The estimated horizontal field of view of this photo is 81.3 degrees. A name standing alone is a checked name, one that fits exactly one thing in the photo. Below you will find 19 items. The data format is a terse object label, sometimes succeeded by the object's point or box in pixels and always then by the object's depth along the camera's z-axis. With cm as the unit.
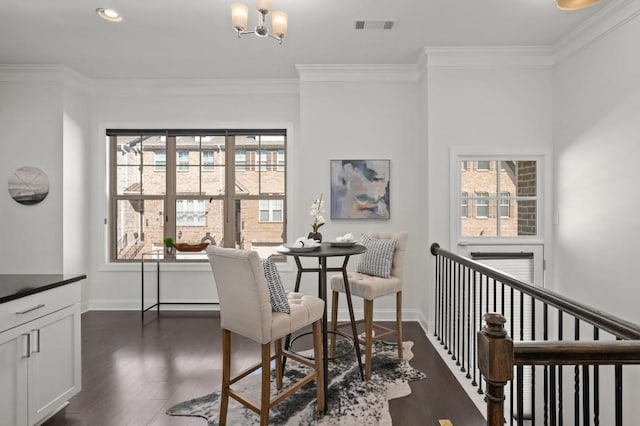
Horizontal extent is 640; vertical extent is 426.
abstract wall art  436
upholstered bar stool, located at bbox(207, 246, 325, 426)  200
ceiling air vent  333
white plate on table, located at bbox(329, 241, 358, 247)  282
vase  293
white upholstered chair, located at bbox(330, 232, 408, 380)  280
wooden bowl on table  446
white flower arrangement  291
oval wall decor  433
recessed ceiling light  313
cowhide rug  230
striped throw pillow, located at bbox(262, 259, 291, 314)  217
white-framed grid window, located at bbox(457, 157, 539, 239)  394
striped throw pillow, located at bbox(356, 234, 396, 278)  309
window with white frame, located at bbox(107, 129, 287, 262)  491
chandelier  246
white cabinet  192
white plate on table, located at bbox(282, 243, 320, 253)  256
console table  463
